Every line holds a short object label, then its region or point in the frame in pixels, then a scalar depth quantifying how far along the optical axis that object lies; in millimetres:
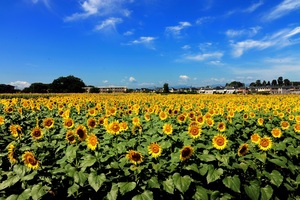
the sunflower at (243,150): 3244
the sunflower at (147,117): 5086
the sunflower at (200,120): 4570
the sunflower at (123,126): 3815
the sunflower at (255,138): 3775
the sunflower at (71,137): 3323
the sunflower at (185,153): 2982
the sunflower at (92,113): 5419
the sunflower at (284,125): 4748
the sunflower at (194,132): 3605
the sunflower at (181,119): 4561
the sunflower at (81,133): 3346
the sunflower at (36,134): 3445
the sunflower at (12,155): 2948
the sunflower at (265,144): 3605
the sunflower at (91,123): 3953
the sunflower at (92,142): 3224
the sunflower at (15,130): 3716
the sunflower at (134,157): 2910
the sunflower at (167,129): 3875
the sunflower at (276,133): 4300
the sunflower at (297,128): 4615
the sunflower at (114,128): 3667
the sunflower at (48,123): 3836
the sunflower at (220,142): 3430
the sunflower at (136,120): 4603
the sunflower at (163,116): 5117
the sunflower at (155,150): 3156
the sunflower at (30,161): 2821
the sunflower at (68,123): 3859
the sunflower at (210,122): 4514
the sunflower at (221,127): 4157
